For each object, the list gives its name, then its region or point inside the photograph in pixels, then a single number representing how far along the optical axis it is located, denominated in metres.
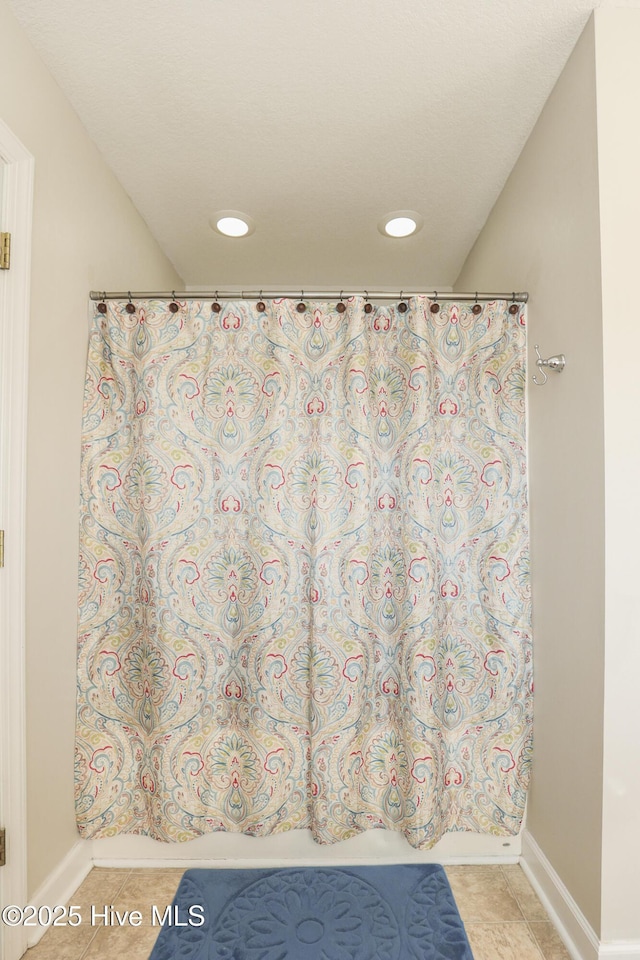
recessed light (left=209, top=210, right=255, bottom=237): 2.40
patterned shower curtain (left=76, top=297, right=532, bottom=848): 1.88
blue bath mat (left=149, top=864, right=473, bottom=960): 1.54
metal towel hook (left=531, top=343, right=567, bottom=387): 1.65
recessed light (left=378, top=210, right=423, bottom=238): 2.39
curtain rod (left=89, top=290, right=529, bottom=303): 1.93
